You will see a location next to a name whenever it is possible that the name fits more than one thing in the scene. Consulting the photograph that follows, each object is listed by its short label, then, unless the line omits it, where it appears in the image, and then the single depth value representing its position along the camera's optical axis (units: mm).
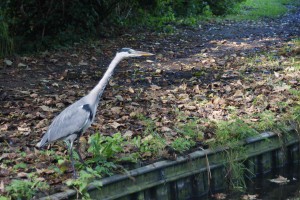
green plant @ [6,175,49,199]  5156
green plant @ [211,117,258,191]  6859
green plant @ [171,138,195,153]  6587
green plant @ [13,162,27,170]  5773
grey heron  5664
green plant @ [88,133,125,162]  6035
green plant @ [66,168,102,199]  5391
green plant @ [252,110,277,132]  7469
